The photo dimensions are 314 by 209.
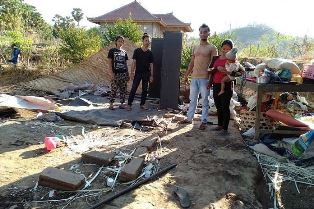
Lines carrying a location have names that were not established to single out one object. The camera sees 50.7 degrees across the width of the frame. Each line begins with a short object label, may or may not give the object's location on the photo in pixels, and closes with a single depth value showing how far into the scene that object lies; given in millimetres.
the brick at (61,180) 3092
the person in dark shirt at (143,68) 6918
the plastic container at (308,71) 4805
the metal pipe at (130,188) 2862
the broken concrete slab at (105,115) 5949
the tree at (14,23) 15117
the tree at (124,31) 13127
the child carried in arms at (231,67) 4836
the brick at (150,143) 4328
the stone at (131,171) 3344
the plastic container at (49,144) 4262
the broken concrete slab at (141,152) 4034
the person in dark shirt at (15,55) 12164
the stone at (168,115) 6544
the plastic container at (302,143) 4312
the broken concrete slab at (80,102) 7777
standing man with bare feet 5457
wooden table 4809
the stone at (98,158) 3713
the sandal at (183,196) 2967
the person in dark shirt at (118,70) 6859
